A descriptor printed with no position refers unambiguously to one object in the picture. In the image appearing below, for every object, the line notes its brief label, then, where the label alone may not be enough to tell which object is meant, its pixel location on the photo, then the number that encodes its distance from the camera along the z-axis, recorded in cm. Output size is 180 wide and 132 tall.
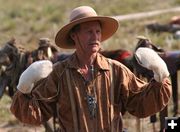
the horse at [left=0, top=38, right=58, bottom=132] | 1515
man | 791
